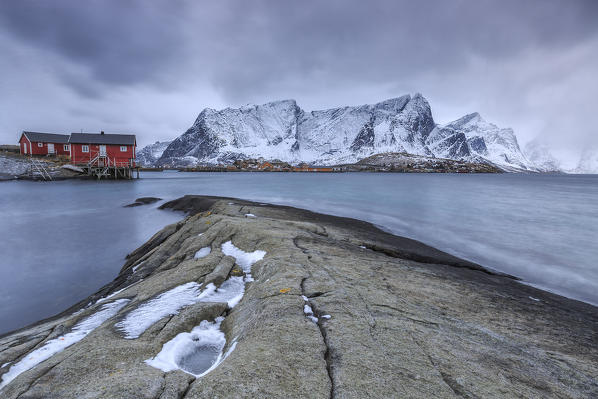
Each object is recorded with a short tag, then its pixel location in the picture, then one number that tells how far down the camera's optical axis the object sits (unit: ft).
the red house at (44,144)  205.26
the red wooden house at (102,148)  198.29
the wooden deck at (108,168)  197.98
